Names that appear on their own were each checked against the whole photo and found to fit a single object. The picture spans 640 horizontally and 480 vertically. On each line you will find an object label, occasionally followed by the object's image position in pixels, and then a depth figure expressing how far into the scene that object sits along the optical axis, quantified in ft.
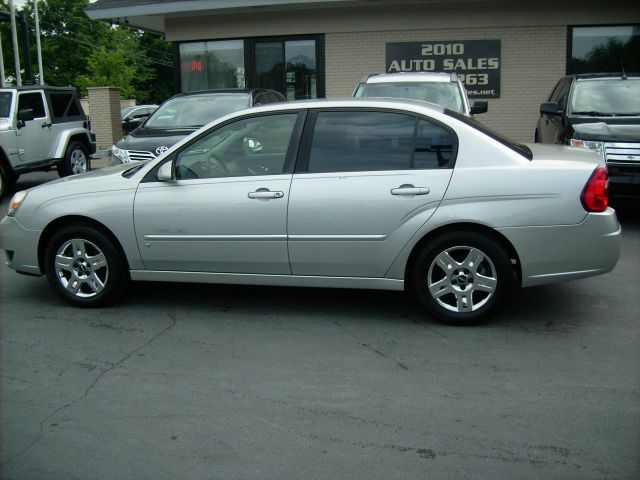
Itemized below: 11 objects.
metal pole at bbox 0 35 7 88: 113.07
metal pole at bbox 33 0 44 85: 127.87
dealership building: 47.98
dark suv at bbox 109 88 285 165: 30.73
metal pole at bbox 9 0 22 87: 102.78
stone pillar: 61.46
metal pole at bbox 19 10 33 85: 64.18
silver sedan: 16.52
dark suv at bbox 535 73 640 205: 27.30
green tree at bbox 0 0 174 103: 196.34
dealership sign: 49.08
